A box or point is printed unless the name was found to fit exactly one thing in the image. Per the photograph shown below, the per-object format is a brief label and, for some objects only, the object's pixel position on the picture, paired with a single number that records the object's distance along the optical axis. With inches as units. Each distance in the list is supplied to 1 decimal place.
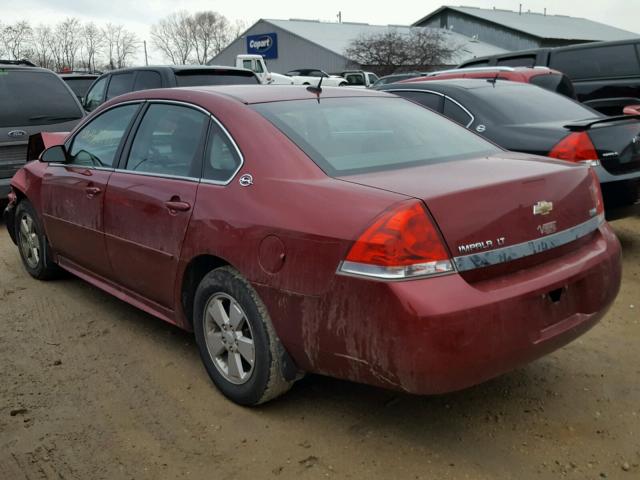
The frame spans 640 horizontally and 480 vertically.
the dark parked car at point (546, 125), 198.4
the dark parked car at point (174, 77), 347.6
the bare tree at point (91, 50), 2082.8
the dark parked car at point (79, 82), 622.4
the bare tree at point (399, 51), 1485.0
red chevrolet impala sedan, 98.4
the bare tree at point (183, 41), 3095.5
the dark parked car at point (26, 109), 297.1
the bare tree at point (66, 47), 1957.4
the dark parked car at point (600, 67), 367.6
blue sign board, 2026.3
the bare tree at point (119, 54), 2185.0
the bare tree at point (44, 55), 1739.7
